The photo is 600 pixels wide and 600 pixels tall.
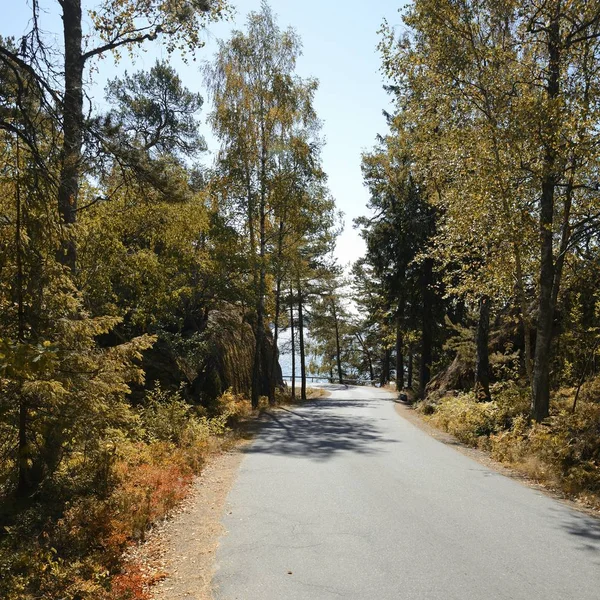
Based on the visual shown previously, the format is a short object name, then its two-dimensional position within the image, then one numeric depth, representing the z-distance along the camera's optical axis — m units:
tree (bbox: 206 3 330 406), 22.02
